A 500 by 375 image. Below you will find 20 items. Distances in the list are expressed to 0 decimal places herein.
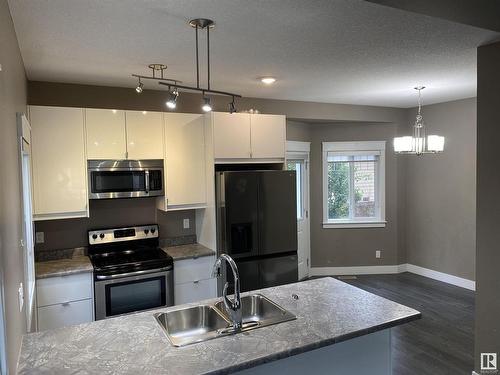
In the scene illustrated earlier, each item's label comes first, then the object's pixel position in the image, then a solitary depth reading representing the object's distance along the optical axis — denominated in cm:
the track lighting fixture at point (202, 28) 215
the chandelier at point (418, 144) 413
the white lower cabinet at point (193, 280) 364
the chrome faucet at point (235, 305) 191
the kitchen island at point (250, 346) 159
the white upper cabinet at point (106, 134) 340
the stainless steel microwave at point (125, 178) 346
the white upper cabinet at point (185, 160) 379
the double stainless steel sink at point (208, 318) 207
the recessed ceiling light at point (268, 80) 356
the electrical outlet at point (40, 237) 351
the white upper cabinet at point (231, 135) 371
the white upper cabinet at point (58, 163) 320
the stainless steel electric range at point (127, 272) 327
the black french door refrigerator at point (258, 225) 364
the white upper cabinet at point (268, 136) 389
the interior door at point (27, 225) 229
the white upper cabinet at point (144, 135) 358
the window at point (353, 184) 578
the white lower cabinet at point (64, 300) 308
